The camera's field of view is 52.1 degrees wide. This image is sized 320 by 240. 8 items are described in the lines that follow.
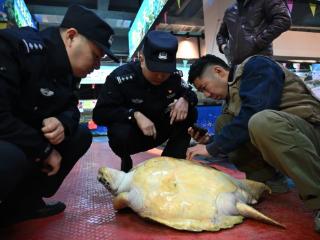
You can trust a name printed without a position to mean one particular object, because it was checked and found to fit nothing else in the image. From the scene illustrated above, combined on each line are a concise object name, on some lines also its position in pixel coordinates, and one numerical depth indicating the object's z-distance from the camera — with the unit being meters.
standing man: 2.17
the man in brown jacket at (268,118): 1.14
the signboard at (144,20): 4.10
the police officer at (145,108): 1.80
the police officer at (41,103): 0.98
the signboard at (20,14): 3.51
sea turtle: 1.16
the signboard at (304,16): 5.81
